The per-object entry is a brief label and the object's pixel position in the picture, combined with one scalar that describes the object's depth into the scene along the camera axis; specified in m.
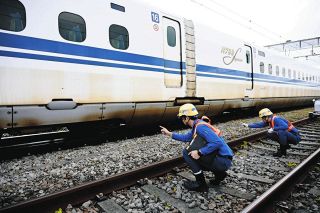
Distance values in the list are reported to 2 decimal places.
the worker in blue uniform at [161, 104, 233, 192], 3.44
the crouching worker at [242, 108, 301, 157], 5.34
